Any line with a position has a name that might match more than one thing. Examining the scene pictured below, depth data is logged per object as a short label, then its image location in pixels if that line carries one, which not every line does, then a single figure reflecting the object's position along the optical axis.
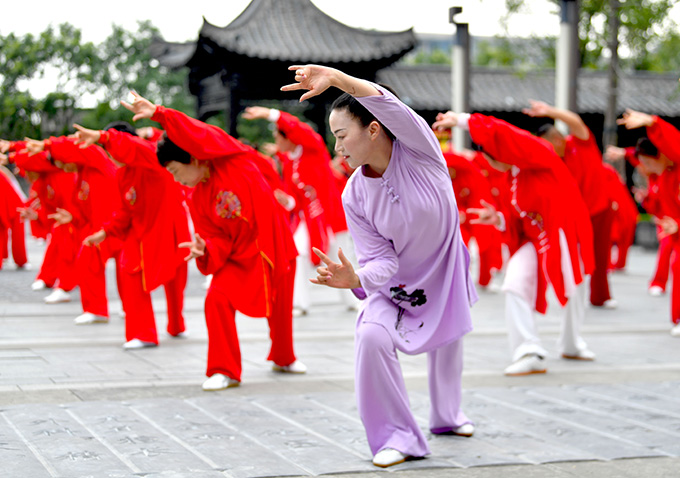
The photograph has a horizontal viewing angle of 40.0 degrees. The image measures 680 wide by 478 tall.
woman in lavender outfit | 3.94
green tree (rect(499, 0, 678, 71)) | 15.32
